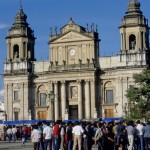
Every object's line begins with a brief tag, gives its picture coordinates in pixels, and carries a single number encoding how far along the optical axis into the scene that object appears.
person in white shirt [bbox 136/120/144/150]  30.78
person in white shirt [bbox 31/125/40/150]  28.92
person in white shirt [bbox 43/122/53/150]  29.12
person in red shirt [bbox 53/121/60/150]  29.88
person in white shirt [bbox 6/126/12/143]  53.19
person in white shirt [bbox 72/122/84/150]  28.48
